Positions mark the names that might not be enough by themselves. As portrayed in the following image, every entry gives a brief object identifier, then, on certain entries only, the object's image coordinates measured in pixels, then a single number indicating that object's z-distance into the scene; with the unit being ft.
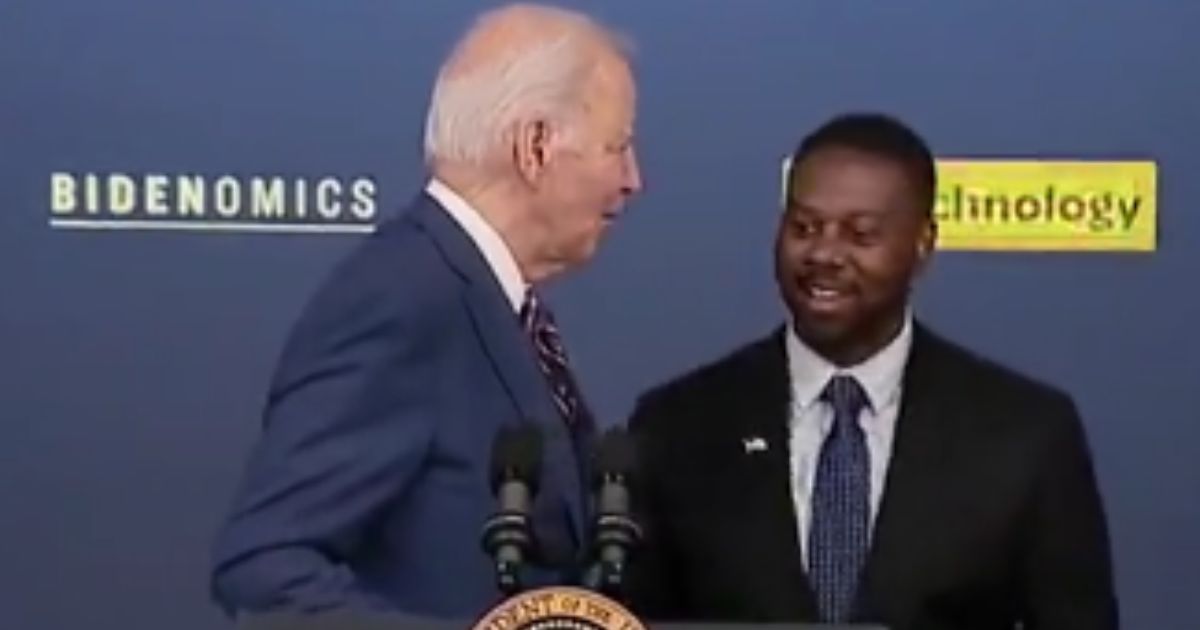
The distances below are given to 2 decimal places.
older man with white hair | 20.76
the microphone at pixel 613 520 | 19.63
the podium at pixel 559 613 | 19.36
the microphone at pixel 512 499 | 19.54
